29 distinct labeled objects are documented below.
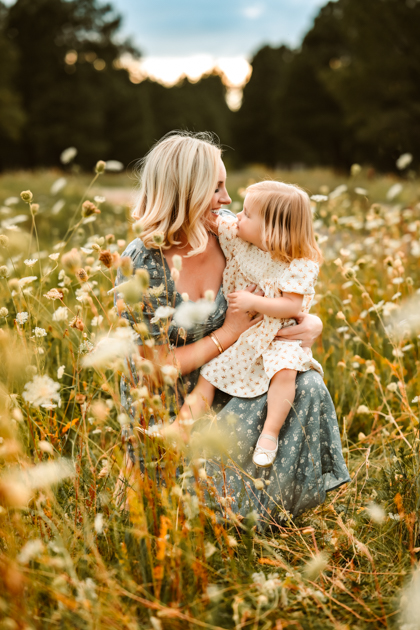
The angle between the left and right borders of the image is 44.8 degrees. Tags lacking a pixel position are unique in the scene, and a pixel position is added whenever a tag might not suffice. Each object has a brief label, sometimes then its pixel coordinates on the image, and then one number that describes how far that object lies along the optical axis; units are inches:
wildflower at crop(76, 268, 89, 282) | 61.5
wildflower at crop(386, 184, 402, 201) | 124.0
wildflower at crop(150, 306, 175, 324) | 52.6
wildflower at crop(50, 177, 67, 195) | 100.3
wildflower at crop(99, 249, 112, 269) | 59.8
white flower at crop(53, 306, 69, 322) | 64.9
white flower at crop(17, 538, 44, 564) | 44.5
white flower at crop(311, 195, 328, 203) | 103.9
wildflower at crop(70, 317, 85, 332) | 62.1
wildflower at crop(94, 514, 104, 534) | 53.6
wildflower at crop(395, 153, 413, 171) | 139.5
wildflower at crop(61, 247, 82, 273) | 51.8
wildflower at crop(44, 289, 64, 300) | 66.0
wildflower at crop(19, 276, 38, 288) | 69.4
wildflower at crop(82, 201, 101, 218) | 72.7
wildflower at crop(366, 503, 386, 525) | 57.3
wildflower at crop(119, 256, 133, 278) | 50.0
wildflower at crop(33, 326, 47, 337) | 71.8
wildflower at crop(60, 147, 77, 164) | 116.1
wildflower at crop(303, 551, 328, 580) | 50.6
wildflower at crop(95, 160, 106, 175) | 83.9
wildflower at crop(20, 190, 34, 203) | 72.9
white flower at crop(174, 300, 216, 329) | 50.2
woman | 76.3
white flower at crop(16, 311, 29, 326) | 70.2
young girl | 76.8
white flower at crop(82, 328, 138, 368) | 46.1
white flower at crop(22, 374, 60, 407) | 51.8
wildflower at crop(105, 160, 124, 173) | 117.5
